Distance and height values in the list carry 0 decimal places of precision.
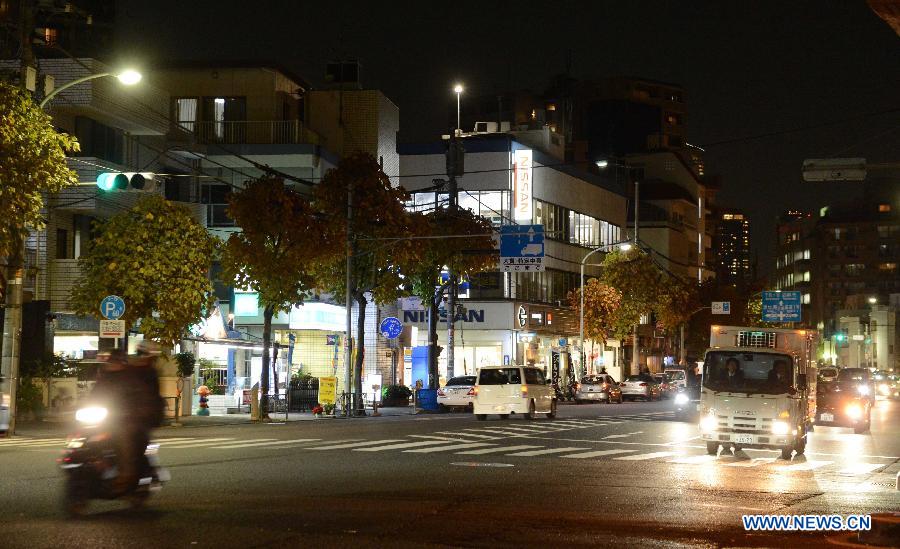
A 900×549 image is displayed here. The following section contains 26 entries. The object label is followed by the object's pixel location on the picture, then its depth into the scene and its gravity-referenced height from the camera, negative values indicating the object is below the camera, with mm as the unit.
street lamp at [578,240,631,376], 72938 +6455
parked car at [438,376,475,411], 52062 -1180
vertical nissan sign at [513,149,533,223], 74062 +11365
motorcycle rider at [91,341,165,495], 14414 -492
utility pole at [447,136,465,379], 51031 +7716
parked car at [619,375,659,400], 75938 -1401
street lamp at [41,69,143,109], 28375 +6950
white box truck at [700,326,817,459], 26234 -701
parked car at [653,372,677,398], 78044 -1261
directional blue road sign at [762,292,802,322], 84438 +4516
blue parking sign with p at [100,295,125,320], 34250 +1667
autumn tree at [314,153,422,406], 48406 +5983
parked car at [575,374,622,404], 69875 -1308
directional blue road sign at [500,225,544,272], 50625 +5178
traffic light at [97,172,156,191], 28453 +4441
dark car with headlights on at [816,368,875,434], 38875 -1247
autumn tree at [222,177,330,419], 44562 +4666
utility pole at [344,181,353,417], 47438 +2462
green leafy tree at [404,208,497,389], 54906 +5090
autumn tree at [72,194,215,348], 38438 +3070
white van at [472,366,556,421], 42344 -882
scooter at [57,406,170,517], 14195 -1268
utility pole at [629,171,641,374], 83781 +732
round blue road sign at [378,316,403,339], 48634 +1561
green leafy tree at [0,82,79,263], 26516 +4698
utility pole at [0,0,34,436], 30219 +1627
